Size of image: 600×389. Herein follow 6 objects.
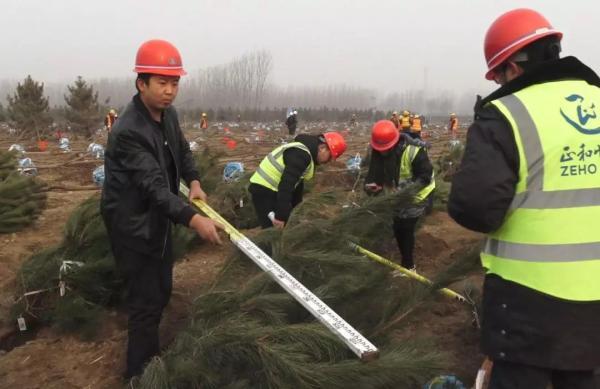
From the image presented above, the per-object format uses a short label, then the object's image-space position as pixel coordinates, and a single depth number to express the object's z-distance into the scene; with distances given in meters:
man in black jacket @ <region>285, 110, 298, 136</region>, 22.66
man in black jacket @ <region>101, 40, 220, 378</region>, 2.44
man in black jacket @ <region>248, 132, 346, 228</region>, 4.04
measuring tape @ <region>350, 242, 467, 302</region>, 2.95
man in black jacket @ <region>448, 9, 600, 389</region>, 1.53
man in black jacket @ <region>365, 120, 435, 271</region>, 4.49
